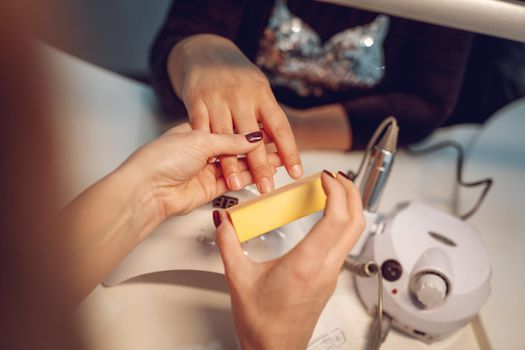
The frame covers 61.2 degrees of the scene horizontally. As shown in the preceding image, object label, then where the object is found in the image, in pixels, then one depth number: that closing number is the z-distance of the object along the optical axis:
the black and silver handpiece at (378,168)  0.47
